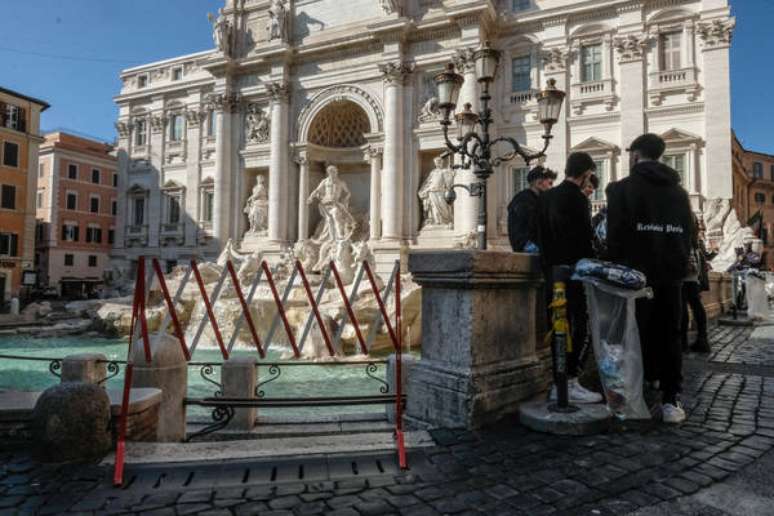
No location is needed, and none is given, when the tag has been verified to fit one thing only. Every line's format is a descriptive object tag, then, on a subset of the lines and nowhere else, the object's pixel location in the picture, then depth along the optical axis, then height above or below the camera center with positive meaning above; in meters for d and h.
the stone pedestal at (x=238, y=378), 5.36 -1.18
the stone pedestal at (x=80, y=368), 5.08 -1.03
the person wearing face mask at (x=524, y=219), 4.89 +0.58
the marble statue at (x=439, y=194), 20.36 +3.45
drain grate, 2.70 -1.17
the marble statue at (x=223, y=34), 25.34 +12.64
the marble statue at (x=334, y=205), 21.61 +3.10
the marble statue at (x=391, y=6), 21.16 +11.87
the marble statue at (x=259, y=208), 24.75 +3.33
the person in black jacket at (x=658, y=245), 3.50 +0.23
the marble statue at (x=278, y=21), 24.16 +12.68
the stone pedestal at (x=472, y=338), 3.49 -0.49
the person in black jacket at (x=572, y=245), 3.76 +0.24
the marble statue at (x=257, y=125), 24.94 +7.71
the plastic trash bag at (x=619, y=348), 3.39 -0.51
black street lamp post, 9.69 +3.53
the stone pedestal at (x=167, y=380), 4.64 -1.07
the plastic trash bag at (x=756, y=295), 11.88 -0.45
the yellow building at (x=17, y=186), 28.88 +5.26
